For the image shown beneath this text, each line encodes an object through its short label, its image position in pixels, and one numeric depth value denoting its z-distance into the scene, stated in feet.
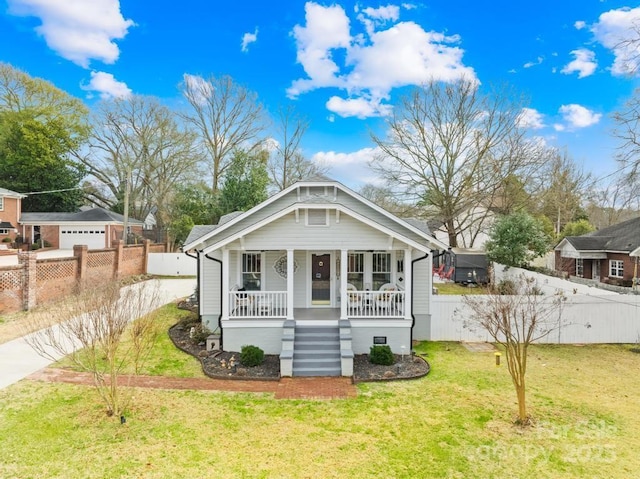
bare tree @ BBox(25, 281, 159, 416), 23.65
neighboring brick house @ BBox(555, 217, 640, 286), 78.38
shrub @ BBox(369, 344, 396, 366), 35.37
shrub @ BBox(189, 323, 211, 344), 40.68
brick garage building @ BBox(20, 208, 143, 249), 112.27
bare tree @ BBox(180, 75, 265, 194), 123.54
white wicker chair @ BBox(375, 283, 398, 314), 39.75
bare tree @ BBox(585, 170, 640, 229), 50.52
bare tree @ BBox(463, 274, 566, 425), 24.08
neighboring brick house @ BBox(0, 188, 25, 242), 106.73
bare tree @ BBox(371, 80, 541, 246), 100.53
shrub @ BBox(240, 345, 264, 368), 34.68
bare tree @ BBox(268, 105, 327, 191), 128.77
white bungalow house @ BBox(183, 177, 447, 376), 37.37
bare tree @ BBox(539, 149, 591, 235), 124.53
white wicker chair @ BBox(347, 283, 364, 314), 40.40
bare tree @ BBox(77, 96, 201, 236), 129.49
